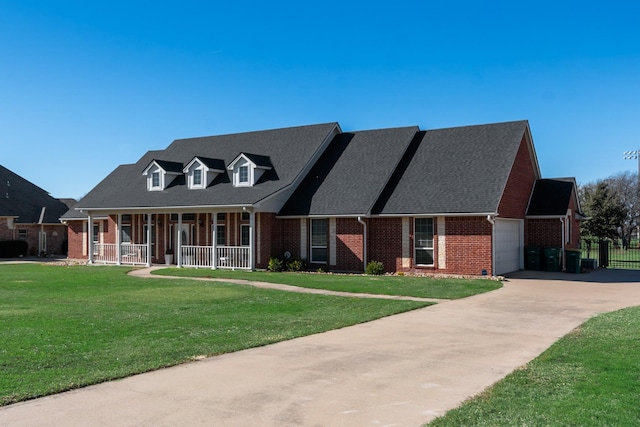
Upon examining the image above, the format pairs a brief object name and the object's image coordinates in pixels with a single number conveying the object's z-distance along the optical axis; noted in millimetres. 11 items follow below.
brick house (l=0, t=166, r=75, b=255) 43219
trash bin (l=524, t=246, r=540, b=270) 26761
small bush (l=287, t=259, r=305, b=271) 26453
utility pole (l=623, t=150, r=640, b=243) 63766
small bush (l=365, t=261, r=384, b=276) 24609
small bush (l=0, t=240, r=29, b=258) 41250
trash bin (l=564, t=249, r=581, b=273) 25328
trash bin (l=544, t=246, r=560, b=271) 25953
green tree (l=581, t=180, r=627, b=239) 48781
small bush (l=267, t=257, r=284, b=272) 26469
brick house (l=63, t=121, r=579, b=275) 23953
